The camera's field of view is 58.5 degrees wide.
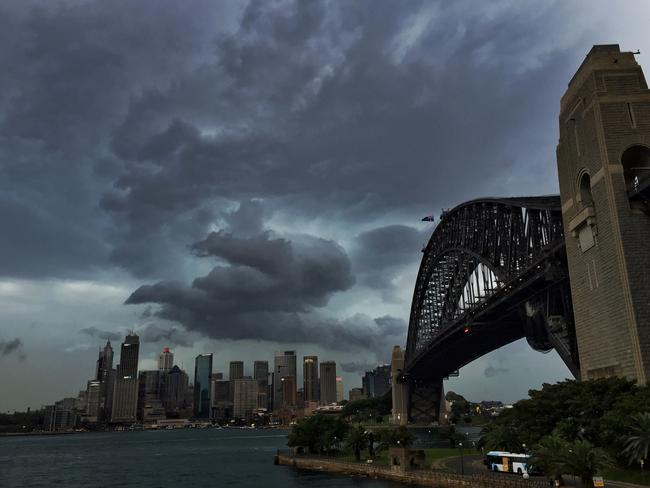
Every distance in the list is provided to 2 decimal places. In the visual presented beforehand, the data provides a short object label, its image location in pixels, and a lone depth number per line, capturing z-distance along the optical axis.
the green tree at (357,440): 81.12
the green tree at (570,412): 45.06
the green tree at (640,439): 38.69
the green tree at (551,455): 39.71
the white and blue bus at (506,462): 55.75
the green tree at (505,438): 60.00
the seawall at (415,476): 48.75
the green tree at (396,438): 76.19
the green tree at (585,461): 38.41
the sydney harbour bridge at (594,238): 47.78
